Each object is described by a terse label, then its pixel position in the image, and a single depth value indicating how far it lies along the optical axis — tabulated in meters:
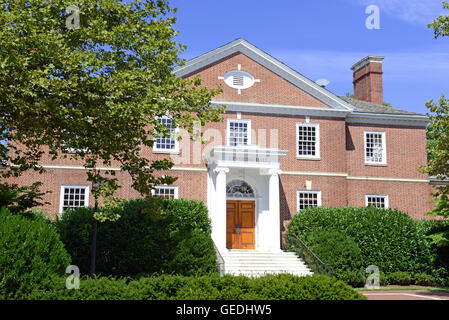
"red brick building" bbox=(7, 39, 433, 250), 22.66
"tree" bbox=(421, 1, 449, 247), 16.25
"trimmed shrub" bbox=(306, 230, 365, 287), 20.16
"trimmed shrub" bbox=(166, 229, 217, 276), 18.91
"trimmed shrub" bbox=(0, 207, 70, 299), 9.84
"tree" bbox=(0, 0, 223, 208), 12.22
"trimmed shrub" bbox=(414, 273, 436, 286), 21.45
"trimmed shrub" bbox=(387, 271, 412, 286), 21.16
